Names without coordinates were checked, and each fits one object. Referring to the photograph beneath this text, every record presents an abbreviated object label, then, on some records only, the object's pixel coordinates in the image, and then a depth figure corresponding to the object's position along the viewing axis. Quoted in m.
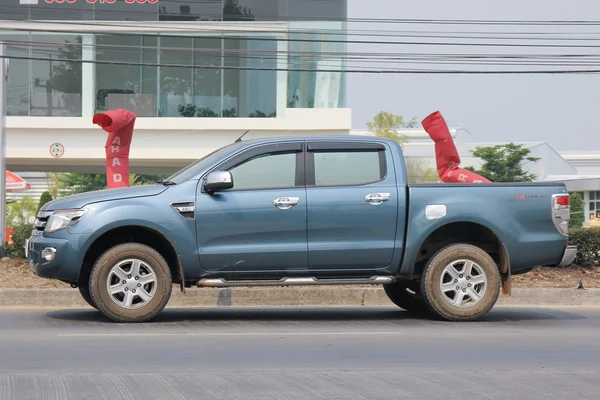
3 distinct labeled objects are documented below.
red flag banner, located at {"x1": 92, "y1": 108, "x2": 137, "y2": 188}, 18.91
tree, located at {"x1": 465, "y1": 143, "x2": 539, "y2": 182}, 71.00
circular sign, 40.12
